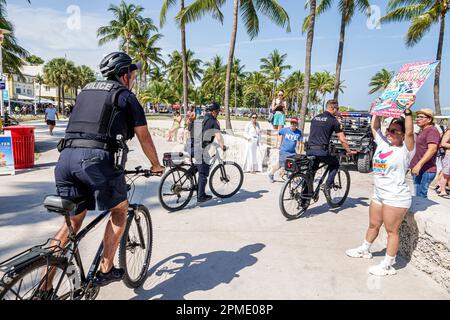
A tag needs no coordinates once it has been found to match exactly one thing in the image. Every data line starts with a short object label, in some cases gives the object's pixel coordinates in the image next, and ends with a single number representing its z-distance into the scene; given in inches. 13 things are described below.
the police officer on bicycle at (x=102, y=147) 91.1
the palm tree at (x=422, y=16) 784.3
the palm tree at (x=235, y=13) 624.7
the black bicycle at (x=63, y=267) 72.8
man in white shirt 685.3
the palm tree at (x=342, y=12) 711.7
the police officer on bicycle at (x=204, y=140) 232.2
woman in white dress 371.6
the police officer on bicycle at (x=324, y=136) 213.6
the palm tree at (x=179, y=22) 765.9
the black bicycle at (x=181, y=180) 218.5
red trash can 326.3
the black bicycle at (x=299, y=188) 206.8
